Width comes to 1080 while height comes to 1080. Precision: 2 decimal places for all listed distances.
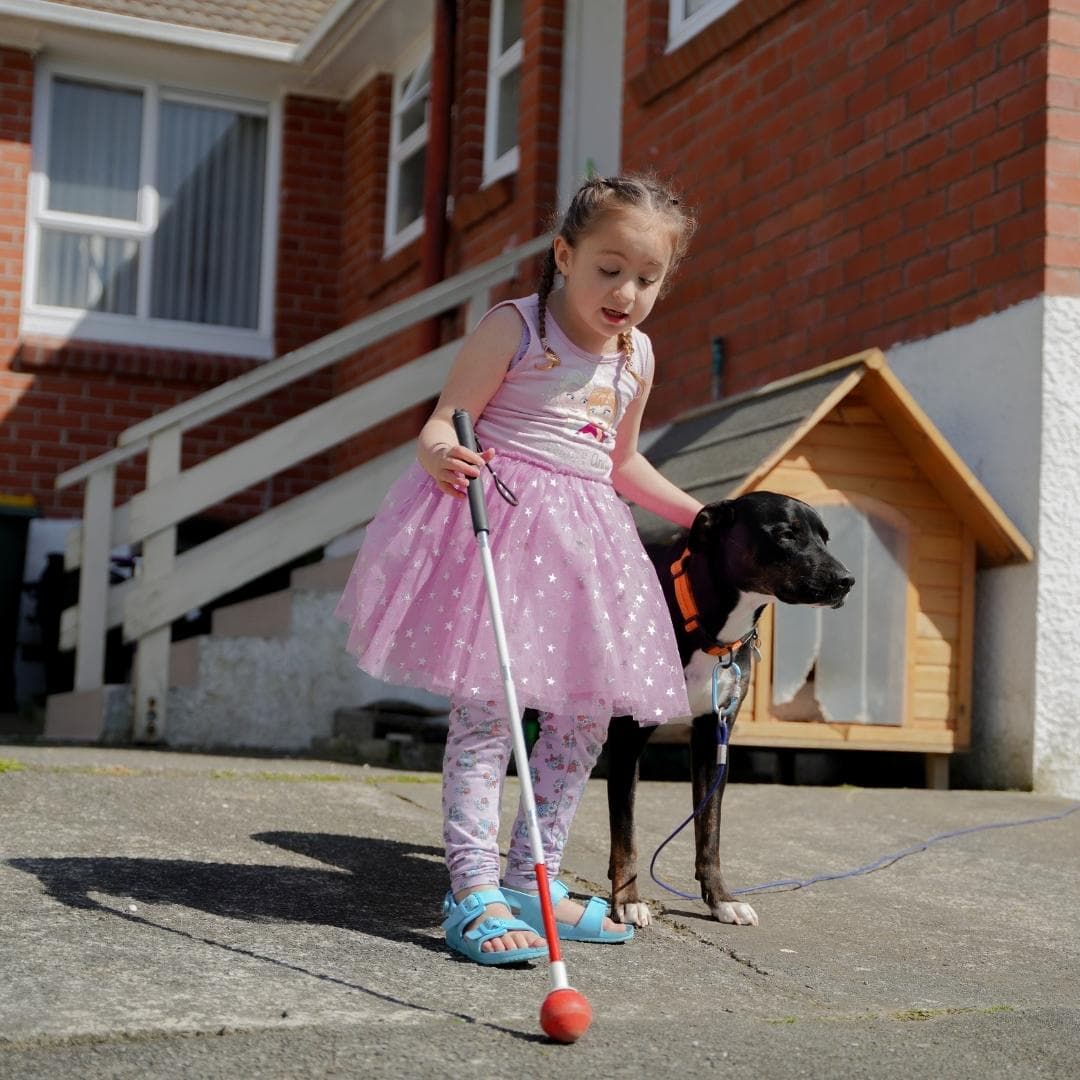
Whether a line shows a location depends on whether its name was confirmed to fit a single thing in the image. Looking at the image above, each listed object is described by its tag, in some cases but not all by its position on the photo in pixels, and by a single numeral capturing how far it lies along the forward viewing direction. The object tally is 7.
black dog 3.58
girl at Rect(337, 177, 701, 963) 3.18
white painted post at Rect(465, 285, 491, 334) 9.05
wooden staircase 7.68
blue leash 3.62
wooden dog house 5.66
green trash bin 9.80
